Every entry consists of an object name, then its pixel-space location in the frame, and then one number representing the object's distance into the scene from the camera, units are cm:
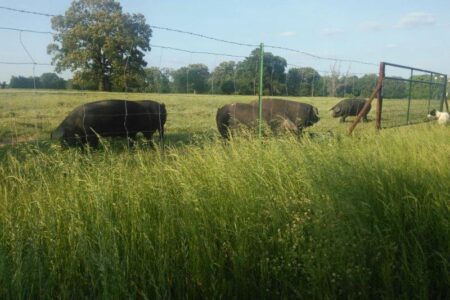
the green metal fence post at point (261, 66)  699
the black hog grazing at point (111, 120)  752
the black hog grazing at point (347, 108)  1800
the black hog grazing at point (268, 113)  949
